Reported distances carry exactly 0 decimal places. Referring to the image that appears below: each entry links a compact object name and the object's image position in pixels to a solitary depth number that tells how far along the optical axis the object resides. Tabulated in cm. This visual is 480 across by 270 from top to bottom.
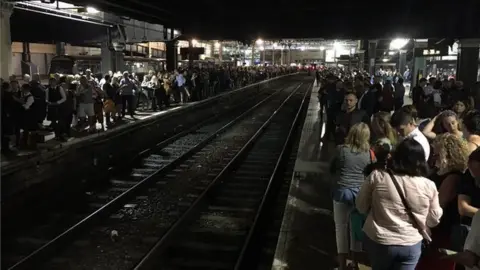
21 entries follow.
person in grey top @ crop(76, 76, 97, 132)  1562
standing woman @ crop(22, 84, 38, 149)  1273
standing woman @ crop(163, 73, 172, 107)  2434
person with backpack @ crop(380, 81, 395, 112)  1155
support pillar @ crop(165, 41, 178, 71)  2803
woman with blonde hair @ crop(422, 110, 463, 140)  591
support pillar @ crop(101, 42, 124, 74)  2544
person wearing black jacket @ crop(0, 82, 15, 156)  1212
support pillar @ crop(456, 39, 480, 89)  2111
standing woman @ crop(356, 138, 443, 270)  367
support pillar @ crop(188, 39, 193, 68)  3021
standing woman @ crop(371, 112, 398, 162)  503
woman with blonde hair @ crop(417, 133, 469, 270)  408
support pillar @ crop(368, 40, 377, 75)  3993
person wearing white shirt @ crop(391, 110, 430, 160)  547
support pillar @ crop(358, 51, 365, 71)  5214
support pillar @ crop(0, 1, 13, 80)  1445
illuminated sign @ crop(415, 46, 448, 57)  2205
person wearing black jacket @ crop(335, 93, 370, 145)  786
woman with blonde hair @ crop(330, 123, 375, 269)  500
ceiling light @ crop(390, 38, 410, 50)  3486
